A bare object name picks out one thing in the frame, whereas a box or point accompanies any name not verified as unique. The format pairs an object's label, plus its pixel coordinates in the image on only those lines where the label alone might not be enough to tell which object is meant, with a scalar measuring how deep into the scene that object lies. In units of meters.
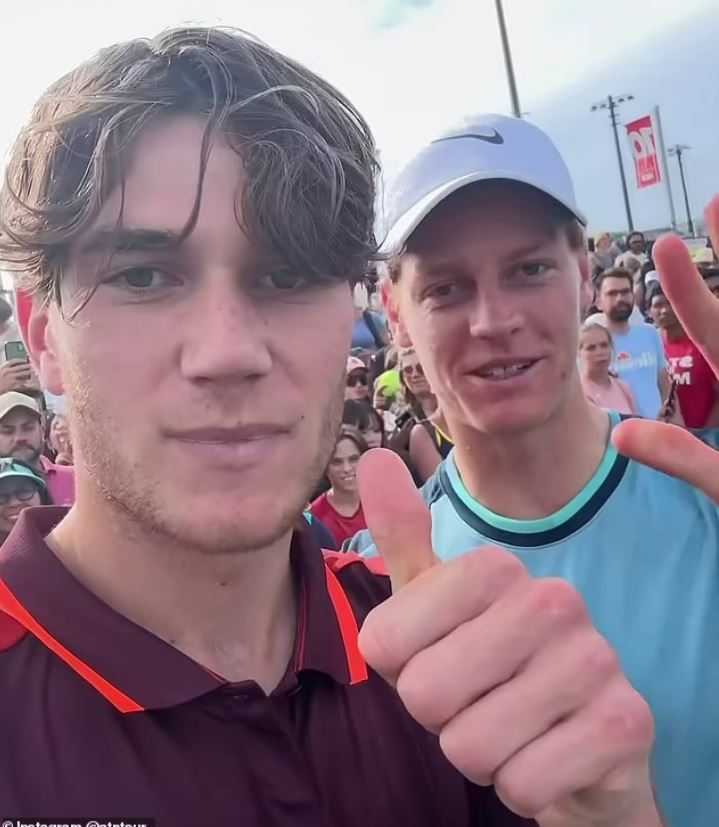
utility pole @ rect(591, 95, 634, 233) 26.79
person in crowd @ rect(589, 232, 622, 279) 9.27
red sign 16.47
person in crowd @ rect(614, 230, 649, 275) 9.40
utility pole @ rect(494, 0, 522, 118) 11.26
